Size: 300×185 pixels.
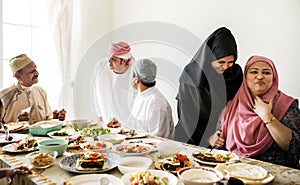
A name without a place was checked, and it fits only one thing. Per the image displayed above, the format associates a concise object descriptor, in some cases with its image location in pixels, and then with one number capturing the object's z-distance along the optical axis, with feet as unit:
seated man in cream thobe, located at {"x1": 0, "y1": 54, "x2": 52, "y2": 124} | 8.39
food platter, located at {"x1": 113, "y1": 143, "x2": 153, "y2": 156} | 5.30
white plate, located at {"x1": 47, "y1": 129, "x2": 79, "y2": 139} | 6.55
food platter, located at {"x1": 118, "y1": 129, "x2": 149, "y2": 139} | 6.71
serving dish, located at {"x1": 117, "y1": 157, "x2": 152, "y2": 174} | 4.38
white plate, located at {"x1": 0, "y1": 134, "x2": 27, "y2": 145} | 6.13
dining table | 4.25
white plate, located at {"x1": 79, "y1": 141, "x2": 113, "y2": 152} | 5.59
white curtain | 11.73
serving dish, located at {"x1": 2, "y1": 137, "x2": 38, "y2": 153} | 5.52
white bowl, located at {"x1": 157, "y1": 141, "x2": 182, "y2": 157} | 5.18
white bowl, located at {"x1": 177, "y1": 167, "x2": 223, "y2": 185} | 3.93
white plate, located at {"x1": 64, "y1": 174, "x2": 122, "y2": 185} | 4.10
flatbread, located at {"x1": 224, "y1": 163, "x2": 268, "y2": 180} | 4.22
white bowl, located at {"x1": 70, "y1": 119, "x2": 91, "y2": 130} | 7.43
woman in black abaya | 7.73
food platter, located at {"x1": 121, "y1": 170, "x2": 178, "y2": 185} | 3.99
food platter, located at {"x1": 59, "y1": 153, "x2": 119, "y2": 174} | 4.52
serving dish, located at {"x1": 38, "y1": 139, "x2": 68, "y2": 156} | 5.13
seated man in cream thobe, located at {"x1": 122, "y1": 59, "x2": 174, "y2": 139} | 7.85
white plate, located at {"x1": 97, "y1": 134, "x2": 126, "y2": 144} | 6.17
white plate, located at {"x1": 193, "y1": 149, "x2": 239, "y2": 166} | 4.85
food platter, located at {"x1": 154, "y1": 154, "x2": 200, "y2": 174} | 4.55
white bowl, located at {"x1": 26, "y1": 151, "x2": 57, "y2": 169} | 4.69
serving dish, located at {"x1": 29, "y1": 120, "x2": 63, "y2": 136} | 6.86
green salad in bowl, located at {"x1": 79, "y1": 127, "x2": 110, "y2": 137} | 6.68
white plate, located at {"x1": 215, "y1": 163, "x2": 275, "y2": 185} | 4.08
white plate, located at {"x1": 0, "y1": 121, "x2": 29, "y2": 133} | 7.18
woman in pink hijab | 6.17
